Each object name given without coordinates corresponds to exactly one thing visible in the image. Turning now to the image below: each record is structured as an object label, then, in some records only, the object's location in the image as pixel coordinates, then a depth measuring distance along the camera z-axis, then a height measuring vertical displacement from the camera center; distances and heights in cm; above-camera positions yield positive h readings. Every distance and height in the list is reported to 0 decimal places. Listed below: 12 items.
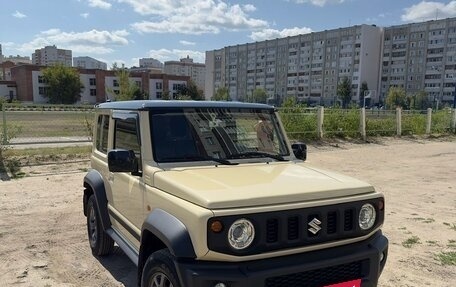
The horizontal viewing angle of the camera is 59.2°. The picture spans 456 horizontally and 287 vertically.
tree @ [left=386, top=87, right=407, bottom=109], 8323 -111
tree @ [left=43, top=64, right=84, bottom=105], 8212 +117
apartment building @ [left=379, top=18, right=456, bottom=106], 9700 +890
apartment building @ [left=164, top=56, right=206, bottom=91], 18338 +994
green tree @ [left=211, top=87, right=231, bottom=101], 9280 -71
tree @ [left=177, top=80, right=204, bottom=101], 9050 +11
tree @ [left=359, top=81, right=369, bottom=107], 10194 +72
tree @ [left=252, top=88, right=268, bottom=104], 10700 -97
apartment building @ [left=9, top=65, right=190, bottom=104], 8831 +149
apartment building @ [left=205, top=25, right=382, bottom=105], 10712 +828
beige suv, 247 -77
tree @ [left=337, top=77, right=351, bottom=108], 9731 +37
